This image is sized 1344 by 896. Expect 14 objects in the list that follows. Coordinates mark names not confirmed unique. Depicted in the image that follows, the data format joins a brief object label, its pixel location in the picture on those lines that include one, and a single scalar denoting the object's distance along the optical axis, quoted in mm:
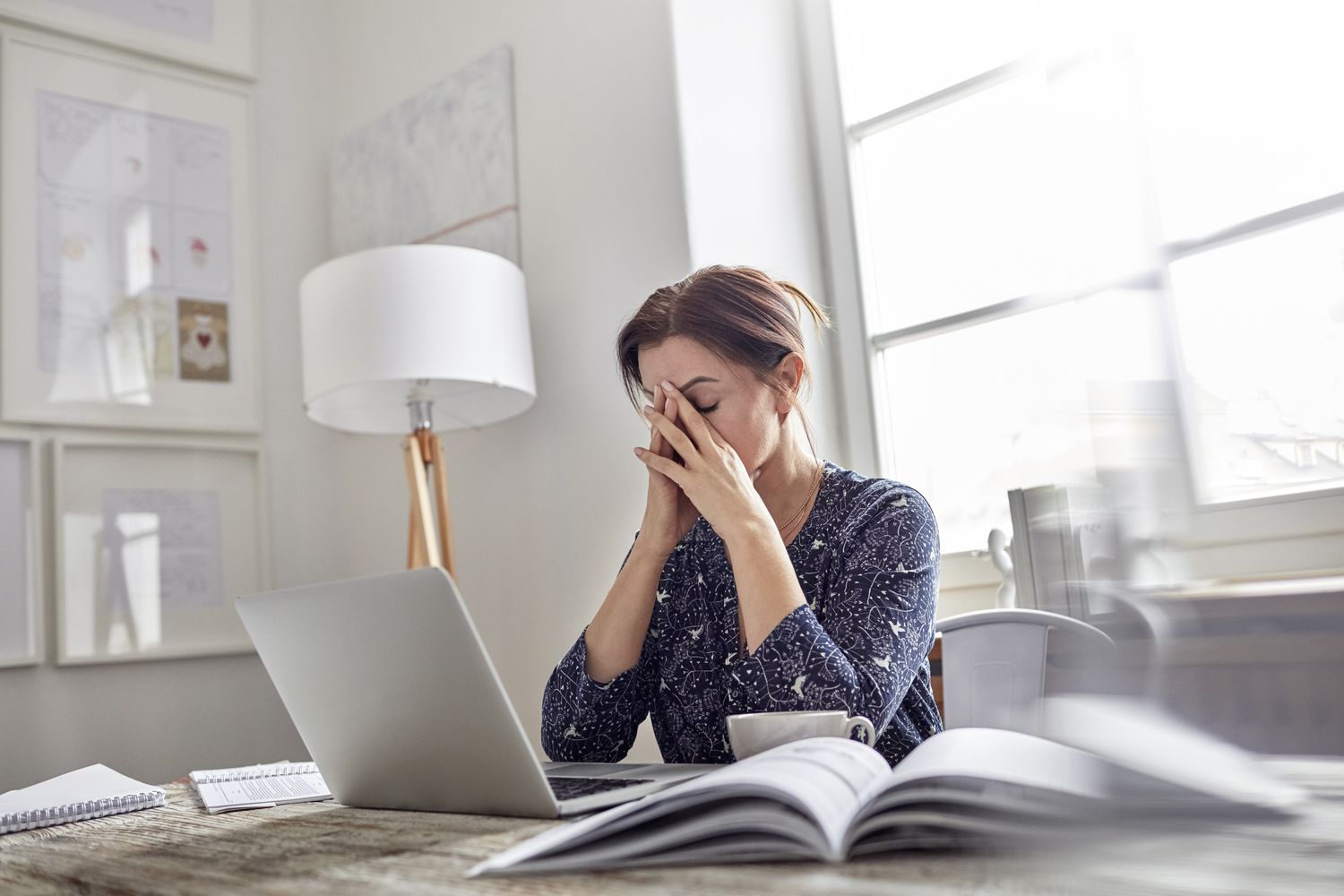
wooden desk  276
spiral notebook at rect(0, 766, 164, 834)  926
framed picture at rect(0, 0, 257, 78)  2336
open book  478
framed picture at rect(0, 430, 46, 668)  2148
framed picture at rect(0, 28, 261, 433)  2252
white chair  1110
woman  1084
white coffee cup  763
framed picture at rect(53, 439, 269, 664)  2240
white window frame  1853
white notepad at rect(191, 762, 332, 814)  952
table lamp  1848
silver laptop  687
